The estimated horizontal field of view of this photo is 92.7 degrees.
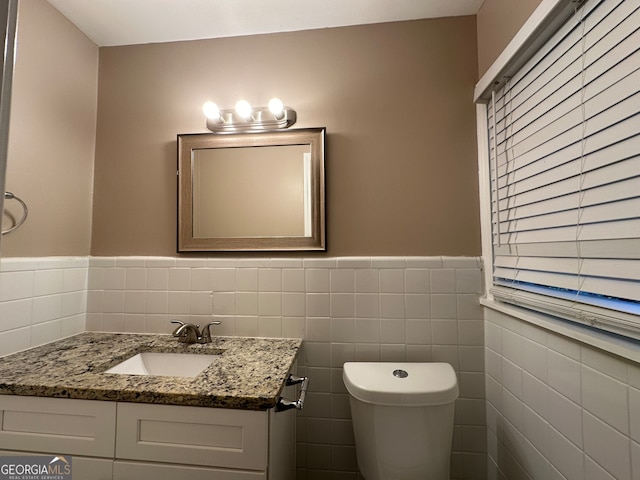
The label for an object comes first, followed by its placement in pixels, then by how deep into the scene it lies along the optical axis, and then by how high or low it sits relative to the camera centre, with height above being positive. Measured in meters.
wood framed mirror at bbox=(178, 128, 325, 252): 1.40 +0.28
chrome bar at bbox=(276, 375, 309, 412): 0.92 -0.47
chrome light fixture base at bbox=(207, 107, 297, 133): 1.41 +0.61
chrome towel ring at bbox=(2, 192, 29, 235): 1.14 +0.16
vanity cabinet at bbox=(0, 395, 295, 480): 0.86 -0.55
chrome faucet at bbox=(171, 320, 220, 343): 1.34 -0.36
